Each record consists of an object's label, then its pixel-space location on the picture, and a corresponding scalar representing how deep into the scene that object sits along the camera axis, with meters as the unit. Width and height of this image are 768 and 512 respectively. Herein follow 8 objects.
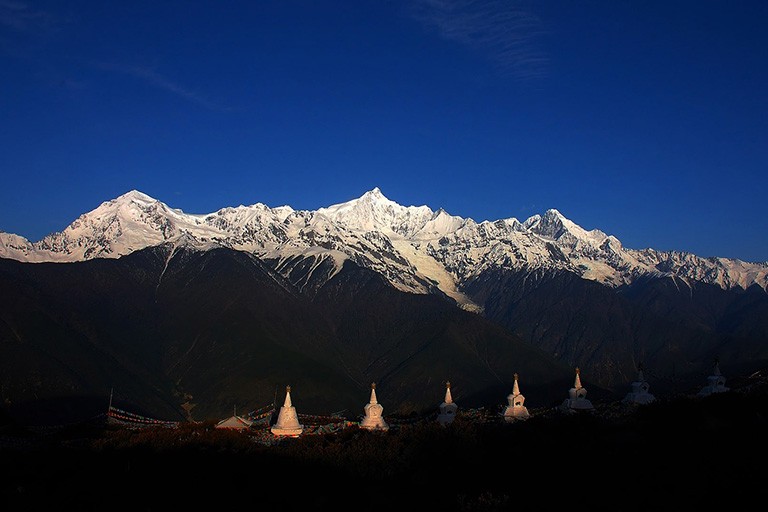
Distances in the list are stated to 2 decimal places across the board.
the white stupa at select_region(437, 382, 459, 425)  114.12
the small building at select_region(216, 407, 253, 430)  119.79
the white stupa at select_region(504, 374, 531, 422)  113.81
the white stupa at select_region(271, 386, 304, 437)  111.00
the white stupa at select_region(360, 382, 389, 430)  112.25
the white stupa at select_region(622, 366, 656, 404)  125.88
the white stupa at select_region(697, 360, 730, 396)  121.39
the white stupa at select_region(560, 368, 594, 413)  114.12
